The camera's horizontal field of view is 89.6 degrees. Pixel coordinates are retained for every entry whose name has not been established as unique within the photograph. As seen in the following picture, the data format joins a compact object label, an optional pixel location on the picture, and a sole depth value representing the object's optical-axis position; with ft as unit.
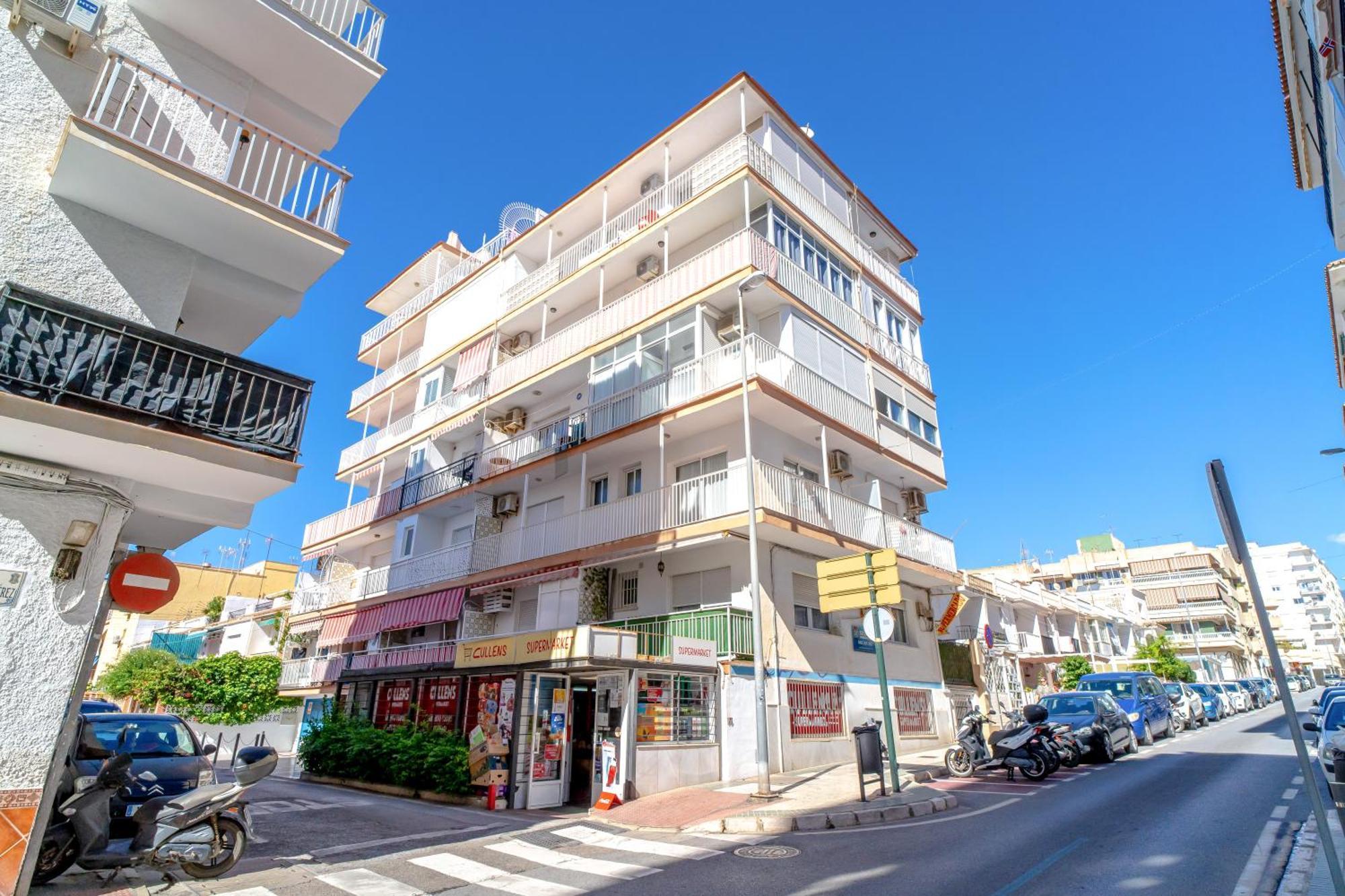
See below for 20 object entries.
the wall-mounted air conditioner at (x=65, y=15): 22.70
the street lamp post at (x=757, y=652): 37.45
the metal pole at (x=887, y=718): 35.86
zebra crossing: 22.50
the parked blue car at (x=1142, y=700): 59.77
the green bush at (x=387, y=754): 44.91
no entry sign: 23.07
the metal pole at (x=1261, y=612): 14.73
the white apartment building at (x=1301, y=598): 357.82
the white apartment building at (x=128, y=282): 19.61
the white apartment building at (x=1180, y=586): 196.24
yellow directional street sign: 39.04
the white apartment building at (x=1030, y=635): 81.46
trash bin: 35.24
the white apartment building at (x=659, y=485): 45.24
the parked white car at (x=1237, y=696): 106.22
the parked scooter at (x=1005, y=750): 40.81
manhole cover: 26.02
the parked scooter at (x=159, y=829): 20.42
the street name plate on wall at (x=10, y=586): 19.29
